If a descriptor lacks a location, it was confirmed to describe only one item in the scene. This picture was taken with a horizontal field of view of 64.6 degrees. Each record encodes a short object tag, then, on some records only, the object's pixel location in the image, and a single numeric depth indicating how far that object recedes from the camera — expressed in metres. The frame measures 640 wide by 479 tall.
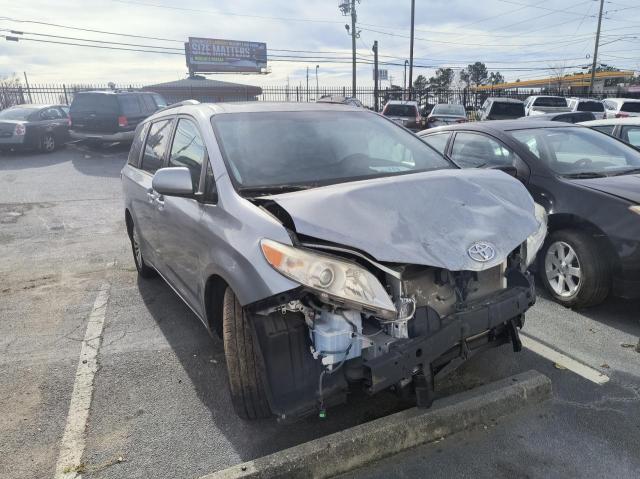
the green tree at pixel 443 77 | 74.52
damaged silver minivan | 2.42
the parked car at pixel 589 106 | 18.86
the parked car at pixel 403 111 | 19.73
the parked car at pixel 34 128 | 14.82
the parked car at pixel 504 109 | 17.64
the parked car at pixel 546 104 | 19.03
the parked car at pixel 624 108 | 17.30
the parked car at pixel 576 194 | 4.05
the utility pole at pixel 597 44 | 41.72
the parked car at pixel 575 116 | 13.08
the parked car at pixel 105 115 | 14.14
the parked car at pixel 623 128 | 7.02
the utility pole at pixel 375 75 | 31.97
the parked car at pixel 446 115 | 19.46
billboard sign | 58.12
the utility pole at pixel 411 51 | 33.91
